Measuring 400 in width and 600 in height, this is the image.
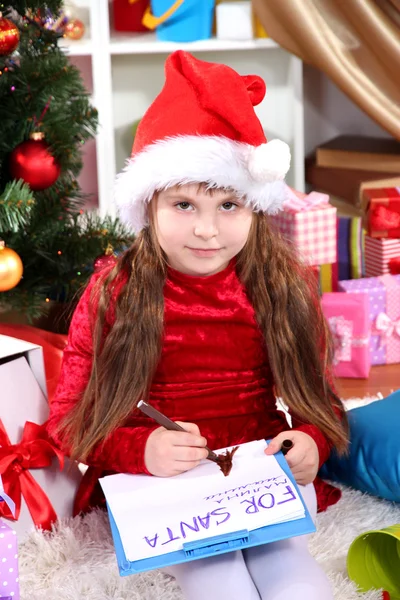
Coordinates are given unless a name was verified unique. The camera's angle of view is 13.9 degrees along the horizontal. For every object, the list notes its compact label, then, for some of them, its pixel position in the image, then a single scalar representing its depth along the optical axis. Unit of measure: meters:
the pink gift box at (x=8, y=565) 1.73
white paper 1.72
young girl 1.78
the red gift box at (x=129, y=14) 3.09
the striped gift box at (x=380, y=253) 2.69
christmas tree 2.21
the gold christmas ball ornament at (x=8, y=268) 2.19
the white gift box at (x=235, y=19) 2.99
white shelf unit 3.09
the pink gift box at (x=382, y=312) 2.53
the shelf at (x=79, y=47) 2.90
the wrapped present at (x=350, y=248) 2.78
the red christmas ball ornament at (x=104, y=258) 2.35
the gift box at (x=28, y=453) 1.94
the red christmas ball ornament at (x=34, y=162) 2.23
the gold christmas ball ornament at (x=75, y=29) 2.87
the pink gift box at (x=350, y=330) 2.48
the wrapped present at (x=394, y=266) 2.68
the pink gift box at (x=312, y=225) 2.58
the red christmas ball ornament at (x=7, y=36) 2.14
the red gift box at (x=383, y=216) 2.70
